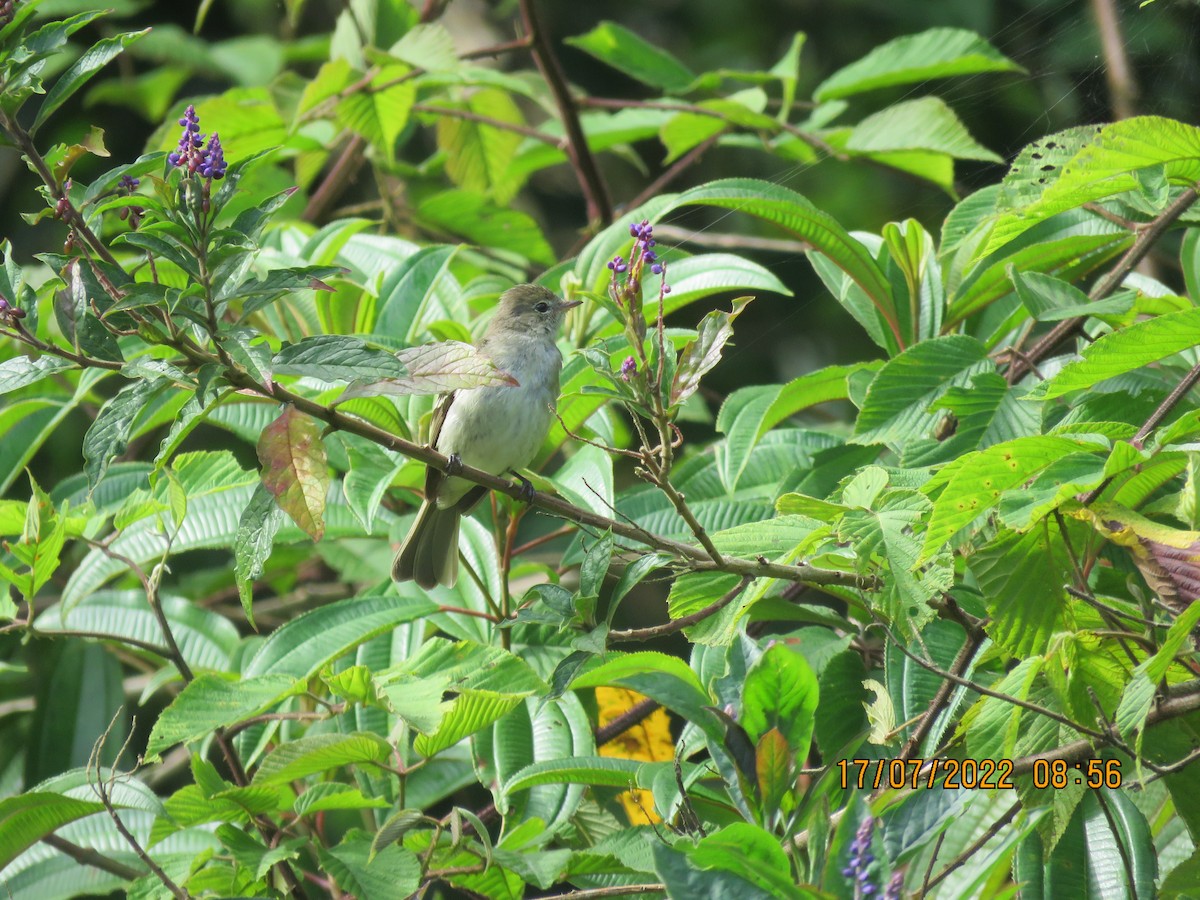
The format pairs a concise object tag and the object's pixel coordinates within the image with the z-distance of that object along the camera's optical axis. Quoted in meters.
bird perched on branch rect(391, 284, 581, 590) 6.31
